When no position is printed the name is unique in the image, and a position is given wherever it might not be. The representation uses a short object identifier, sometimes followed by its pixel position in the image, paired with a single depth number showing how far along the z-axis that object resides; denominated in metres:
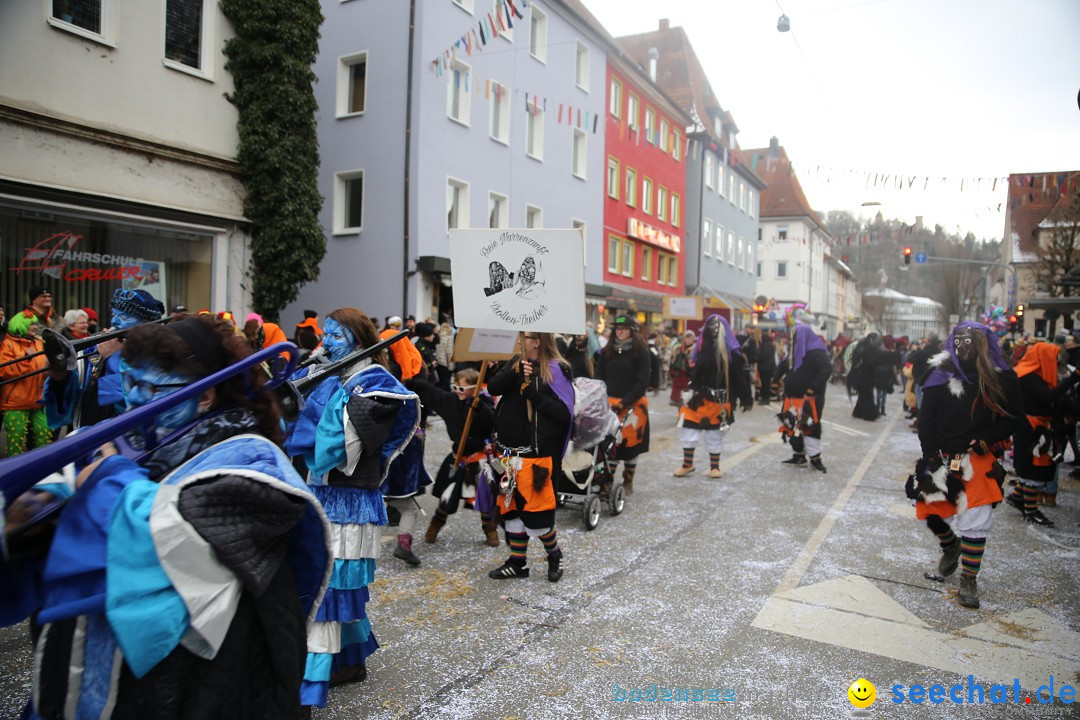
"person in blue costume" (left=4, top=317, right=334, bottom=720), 1.56
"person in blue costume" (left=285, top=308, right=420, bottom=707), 3.23
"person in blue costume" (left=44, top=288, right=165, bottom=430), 4.48
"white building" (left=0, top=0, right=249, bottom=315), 10.25
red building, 28.48
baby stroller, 6.44
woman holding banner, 4.93
